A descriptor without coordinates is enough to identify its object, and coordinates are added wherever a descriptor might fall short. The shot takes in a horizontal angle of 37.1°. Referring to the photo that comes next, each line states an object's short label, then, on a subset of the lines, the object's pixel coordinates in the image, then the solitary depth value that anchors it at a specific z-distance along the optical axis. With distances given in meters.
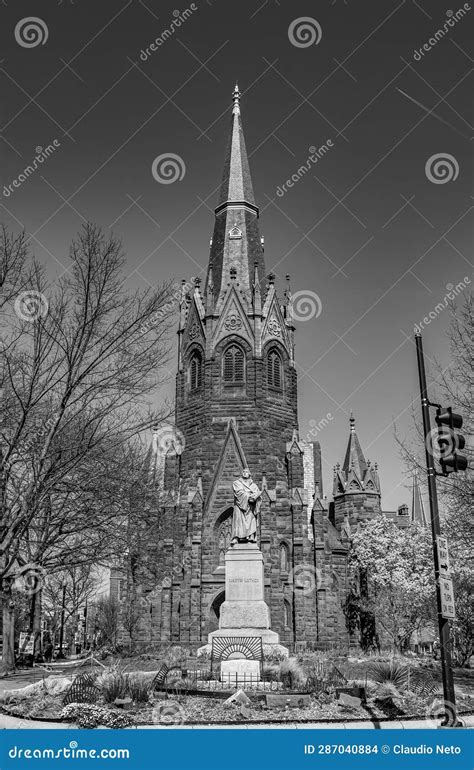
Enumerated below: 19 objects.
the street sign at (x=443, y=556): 9.17
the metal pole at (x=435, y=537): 8.72
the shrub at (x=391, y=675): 12.98
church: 36.12
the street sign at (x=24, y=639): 37.00
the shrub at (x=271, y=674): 14.08
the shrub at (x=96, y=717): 9.34
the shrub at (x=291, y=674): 13.12
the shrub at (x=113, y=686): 11.24
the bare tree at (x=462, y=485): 15.59
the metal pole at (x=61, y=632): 50.62
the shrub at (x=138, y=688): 11.24
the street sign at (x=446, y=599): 8.78
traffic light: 9.24
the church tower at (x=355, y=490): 48.47
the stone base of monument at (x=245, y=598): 18.12
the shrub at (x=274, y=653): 16.92
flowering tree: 41.22
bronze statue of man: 19.20
